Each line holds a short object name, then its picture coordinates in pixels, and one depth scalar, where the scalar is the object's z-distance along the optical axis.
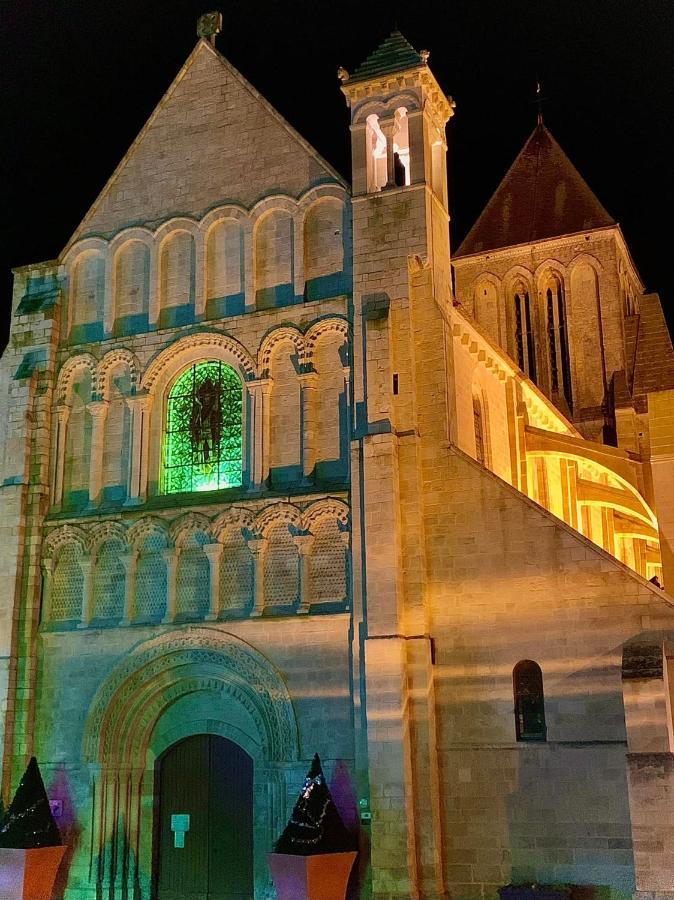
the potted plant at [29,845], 16.78
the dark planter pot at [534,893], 14.69
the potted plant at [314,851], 15.45
